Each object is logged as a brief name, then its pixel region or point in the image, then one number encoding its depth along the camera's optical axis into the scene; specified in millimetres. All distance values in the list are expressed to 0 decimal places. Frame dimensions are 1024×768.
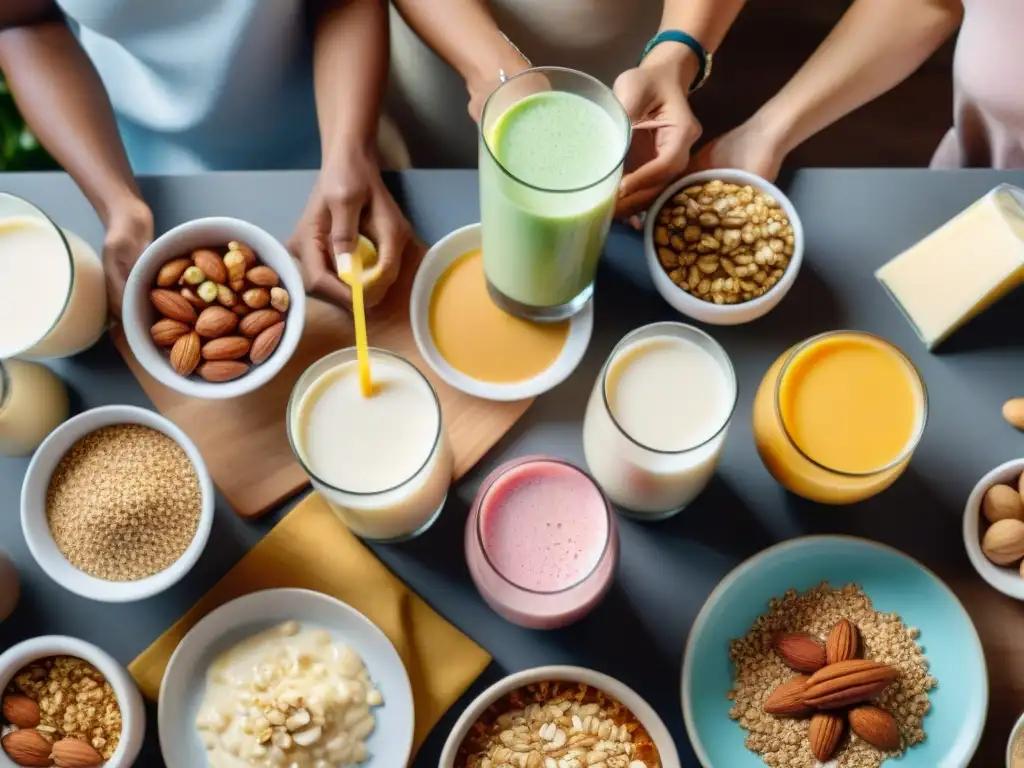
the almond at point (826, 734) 871
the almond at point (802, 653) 895
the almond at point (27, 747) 838
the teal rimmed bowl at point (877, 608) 873
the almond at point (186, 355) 916
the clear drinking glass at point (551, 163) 830
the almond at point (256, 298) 939
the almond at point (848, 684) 863
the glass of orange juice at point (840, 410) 887
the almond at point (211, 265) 941
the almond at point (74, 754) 834
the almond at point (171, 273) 939
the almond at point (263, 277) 944
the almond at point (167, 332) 926
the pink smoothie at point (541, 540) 856
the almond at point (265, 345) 929
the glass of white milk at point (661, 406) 849
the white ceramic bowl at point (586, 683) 843
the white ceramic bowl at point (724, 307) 960
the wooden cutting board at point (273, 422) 959
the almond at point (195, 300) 940
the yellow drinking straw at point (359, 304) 868
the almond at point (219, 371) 917
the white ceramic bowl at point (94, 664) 835
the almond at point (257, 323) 934
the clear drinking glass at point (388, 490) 824
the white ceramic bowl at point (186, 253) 913
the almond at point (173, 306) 929
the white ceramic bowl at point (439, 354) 986
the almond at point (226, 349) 921
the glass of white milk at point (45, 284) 925
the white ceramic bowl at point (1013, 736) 853
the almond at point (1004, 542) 888
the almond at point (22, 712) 848
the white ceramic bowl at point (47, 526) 857
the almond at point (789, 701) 882
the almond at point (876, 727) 864
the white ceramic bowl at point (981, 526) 910
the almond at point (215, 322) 924
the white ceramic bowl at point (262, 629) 867
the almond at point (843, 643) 891
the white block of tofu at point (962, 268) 968
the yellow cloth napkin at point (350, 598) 902
